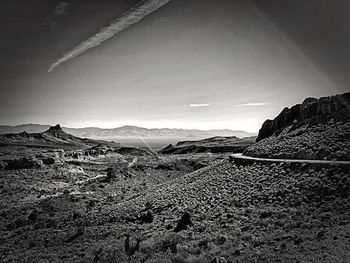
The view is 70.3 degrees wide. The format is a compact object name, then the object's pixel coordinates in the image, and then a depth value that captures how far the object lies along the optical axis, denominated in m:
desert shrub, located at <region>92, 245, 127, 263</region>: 14.27
